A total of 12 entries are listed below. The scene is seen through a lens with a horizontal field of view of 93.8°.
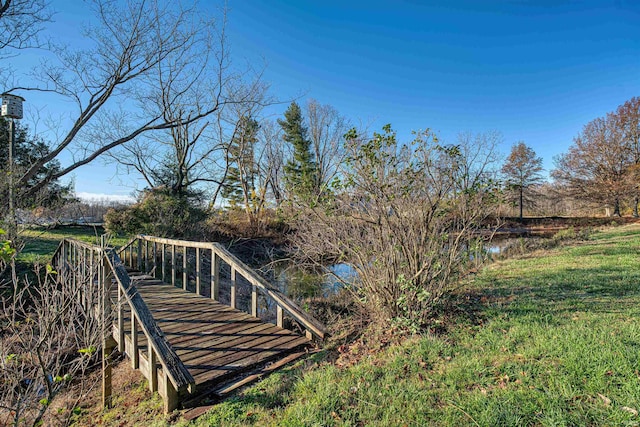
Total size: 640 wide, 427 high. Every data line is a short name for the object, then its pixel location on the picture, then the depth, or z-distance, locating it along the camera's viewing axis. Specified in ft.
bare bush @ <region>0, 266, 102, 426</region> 7.67
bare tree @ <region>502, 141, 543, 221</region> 95.30
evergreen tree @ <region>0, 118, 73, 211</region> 23.03
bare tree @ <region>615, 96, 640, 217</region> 71.51
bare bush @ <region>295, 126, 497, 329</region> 12.25
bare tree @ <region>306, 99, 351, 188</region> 76.51
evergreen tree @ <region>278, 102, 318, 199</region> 81.56
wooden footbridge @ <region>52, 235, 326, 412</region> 9.39
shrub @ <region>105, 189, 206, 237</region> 33.83
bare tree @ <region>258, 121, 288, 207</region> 67.33
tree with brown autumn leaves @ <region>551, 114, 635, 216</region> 73.20
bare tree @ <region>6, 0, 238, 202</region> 28.40
